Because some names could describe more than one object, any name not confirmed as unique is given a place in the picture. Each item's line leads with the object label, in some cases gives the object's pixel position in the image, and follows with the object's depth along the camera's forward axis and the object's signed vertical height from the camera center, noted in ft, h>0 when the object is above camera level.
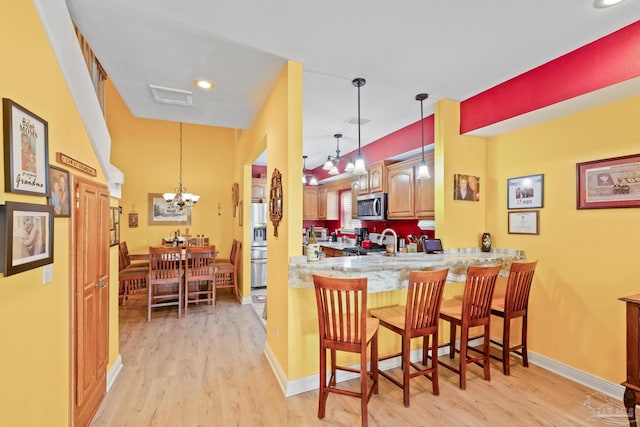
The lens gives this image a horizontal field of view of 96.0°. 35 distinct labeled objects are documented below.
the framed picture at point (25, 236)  3.85 -0.30
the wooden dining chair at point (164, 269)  13.82 -2.63
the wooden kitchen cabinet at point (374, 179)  15.12 +1.95
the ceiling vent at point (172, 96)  9.84 +4.31
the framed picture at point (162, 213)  19.86 +0.18
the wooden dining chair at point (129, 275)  14.99 -3.09
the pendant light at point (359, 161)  9.39 +1.82
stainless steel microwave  14.95 +0.42
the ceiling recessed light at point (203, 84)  9.29 +4.32
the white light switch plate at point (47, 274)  4.99 -1.01
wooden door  6.20 -1.92
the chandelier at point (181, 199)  17.35 +1.02
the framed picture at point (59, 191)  5.22 +0.48
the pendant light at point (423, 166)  10.40 +1.72
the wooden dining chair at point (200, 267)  14.69 -2.73
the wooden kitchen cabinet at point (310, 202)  23.79 +1.01
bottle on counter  8.49 -1.10
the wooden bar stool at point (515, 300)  8.73 -2.68
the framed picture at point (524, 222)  9.70 -0.31
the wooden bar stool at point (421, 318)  7.11 -2.68
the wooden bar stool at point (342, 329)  6.41 -2.70
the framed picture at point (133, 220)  19.33 -0.28
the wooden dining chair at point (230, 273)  16.79 -3.40
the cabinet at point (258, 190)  20.33 +1.80
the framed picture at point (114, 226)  8.36 -0.29
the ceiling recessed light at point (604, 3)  5.95 +4.37
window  21.45 +0.19
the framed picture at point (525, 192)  9.57 +0.74
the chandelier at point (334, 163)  14.30 +2.54
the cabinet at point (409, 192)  12.41 +1.02
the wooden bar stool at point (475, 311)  7.92 -2.82
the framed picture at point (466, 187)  10.73 +1.00
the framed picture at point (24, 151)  3.97 +1.00
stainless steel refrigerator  19.10 -2.22
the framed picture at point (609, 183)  7.51 +0.83
